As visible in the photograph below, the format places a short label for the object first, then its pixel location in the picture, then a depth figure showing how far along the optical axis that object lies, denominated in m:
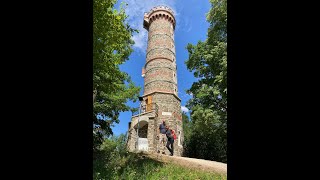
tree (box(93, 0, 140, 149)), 5.49
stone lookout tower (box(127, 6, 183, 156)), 14.36
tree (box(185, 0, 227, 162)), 9.46
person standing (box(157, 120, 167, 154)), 13.57
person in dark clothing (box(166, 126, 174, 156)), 9.32
